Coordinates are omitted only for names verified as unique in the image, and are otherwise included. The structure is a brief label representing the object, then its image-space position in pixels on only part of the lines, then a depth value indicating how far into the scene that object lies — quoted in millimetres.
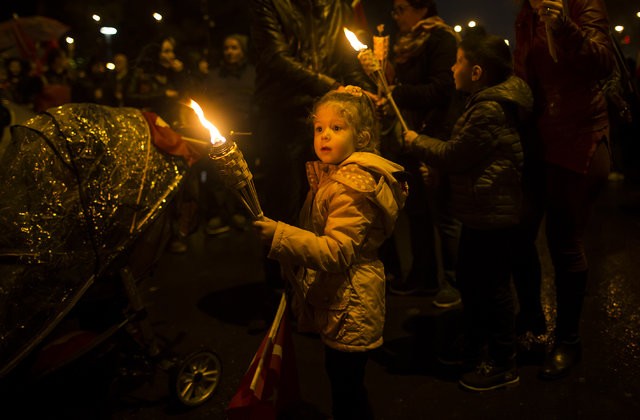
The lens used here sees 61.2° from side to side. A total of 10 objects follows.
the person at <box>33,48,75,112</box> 7741
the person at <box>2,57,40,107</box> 7977
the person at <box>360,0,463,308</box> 4008
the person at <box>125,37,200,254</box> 5403
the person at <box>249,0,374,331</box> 3752
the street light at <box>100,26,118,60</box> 13093
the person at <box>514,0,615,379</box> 2879
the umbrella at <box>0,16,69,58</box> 9211
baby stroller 2621
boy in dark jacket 2945
